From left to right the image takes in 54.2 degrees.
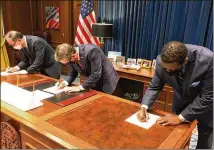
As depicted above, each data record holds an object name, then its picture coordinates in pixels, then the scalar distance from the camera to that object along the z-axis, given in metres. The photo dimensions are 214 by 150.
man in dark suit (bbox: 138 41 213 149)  1.45
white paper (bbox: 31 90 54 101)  1.96
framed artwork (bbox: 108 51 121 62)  4.11
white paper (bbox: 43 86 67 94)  2.20
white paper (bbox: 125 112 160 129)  1.53
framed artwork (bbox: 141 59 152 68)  3.72
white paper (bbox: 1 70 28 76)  2.80
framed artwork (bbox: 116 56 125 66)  3.98
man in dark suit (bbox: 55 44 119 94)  2.07
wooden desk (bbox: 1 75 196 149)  1.31
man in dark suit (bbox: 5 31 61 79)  2.79
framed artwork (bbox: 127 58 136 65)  3.89
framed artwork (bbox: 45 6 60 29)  5.38
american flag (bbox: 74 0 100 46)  4.11
